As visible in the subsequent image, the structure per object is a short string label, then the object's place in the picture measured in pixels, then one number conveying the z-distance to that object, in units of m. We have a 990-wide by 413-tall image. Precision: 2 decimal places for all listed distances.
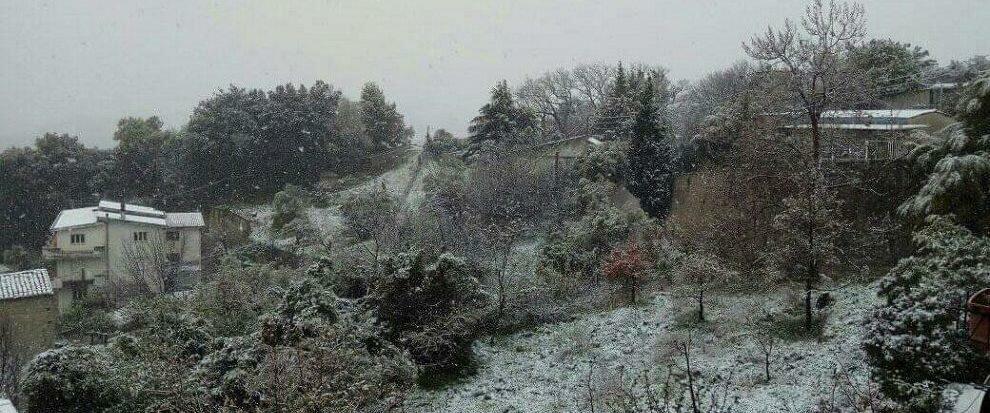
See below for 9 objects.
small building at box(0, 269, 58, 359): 19.03
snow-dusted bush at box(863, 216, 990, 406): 8.42
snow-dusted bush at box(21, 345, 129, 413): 10.50
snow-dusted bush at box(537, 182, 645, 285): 17.97
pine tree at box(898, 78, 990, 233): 11.70
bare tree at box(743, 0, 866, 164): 16.03
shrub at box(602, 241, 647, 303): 15.79
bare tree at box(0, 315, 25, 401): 15.67
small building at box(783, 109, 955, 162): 17.89
